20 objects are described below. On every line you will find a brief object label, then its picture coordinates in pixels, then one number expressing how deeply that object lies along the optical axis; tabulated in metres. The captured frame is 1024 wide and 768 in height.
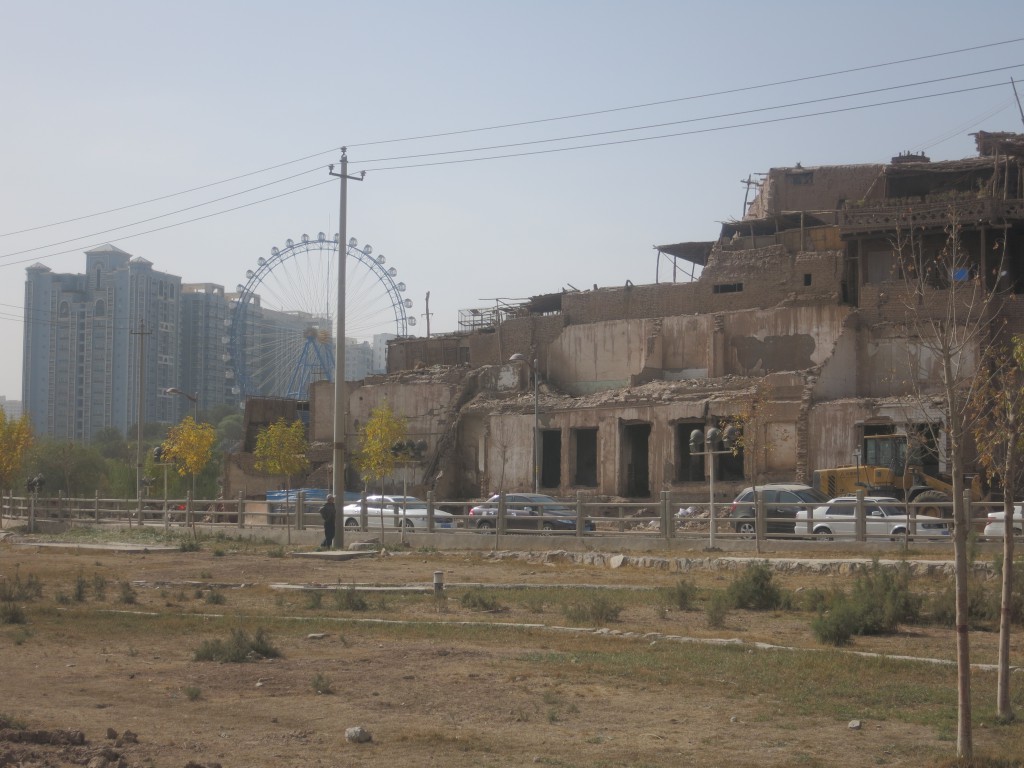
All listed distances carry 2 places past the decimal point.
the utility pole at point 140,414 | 48.67
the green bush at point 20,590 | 19.02
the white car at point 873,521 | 25.48
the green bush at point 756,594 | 18.33
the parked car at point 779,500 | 32.78
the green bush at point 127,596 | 19.36
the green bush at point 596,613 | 16.66
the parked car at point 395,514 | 36.53
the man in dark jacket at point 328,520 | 31.77
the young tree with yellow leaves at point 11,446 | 58.56
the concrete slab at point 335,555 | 29.36
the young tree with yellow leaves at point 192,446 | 52.47
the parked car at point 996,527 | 24.12
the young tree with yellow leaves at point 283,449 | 56.50
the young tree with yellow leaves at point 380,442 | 51.50
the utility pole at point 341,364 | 31.75
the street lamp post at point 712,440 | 27.84
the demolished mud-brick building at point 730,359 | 47.19
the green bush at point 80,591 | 19.69
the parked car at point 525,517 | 31.88
